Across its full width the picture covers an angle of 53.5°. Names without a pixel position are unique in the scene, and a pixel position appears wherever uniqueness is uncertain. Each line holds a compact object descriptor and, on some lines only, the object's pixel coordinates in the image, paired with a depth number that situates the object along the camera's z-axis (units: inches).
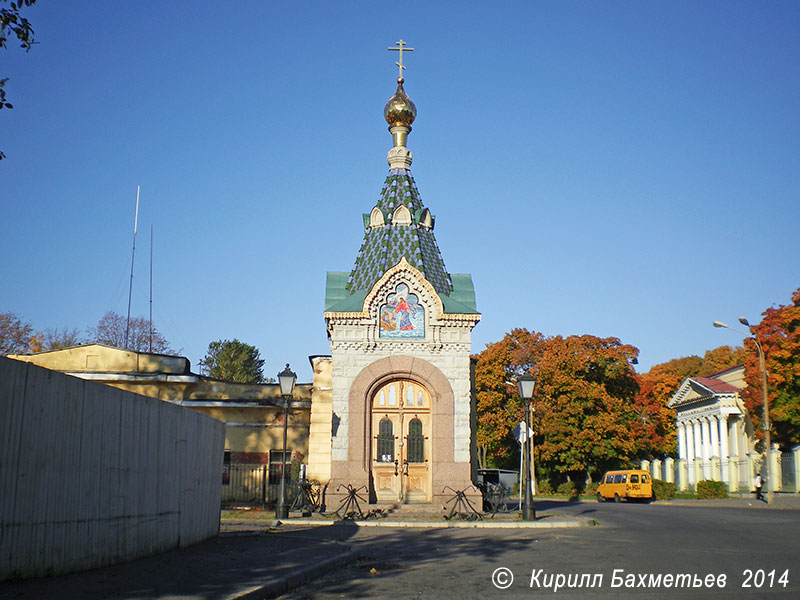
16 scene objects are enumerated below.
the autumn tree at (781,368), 1681.8
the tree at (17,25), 379.2
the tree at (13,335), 2122.3
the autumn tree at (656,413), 2598.4
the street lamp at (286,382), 882.1
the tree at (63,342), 2285.9
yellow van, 1571.1
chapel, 948.6
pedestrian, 1528.1
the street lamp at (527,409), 830.5
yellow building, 1137.4
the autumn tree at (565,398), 1907.0
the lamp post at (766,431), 1325.0
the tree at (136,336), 2381.3
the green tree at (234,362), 3378.4
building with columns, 1836.1
